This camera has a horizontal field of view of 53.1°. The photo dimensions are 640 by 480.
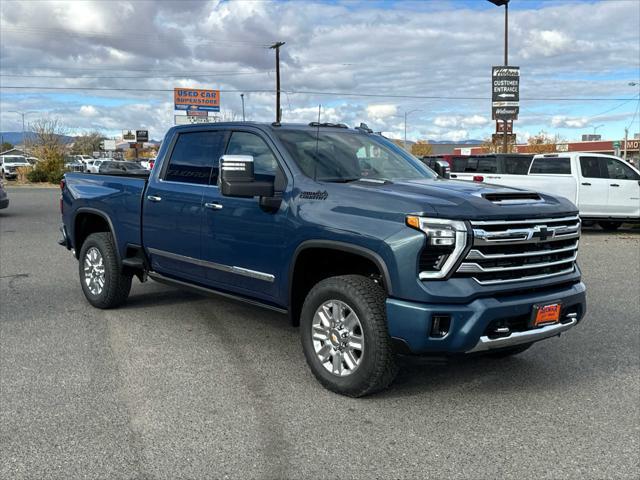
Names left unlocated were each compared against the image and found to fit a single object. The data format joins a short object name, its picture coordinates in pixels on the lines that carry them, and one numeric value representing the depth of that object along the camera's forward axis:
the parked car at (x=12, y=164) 51.84
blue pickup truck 4.00
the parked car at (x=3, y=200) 16.97
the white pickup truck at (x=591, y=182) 15.02
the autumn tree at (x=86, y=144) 99.19
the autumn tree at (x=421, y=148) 89.38
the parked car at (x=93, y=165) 51.84
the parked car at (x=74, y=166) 50.47
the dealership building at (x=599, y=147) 79.38
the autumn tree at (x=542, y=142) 67.06
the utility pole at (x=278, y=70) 46.12
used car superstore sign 63.47
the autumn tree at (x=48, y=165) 46.81
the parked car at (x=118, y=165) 38.88
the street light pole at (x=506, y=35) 31.17
